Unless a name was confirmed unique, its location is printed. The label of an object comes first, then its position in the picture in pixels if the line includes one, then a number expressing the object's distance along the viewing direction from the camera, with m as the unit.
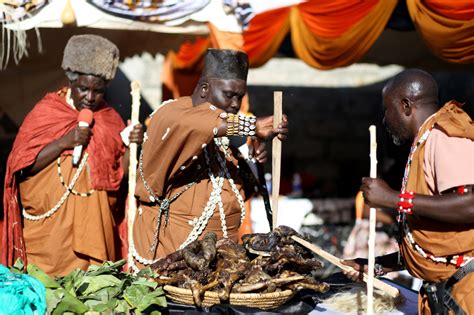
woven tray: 3.35
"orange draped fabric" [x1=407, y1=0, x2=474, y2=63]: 5.44
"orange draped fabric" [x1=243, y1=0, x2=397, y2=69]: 6.39
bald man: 3.30
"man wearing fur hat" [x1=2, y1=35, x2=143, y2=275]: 5.00
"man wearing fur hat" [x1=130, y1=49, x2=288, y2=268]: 4.06
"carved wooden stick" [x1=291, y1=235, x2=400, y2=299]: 3.47
